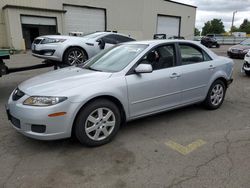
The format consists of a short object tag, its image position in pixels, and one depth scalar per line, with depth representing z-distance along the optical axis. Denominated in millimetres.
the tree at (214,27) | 91438
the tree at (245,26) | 91438
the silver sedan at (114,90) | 3055
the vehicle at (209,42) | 29797
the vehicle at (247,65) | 8628
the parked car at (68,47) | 6973
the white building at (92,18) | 20625
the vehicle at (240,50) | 14898
